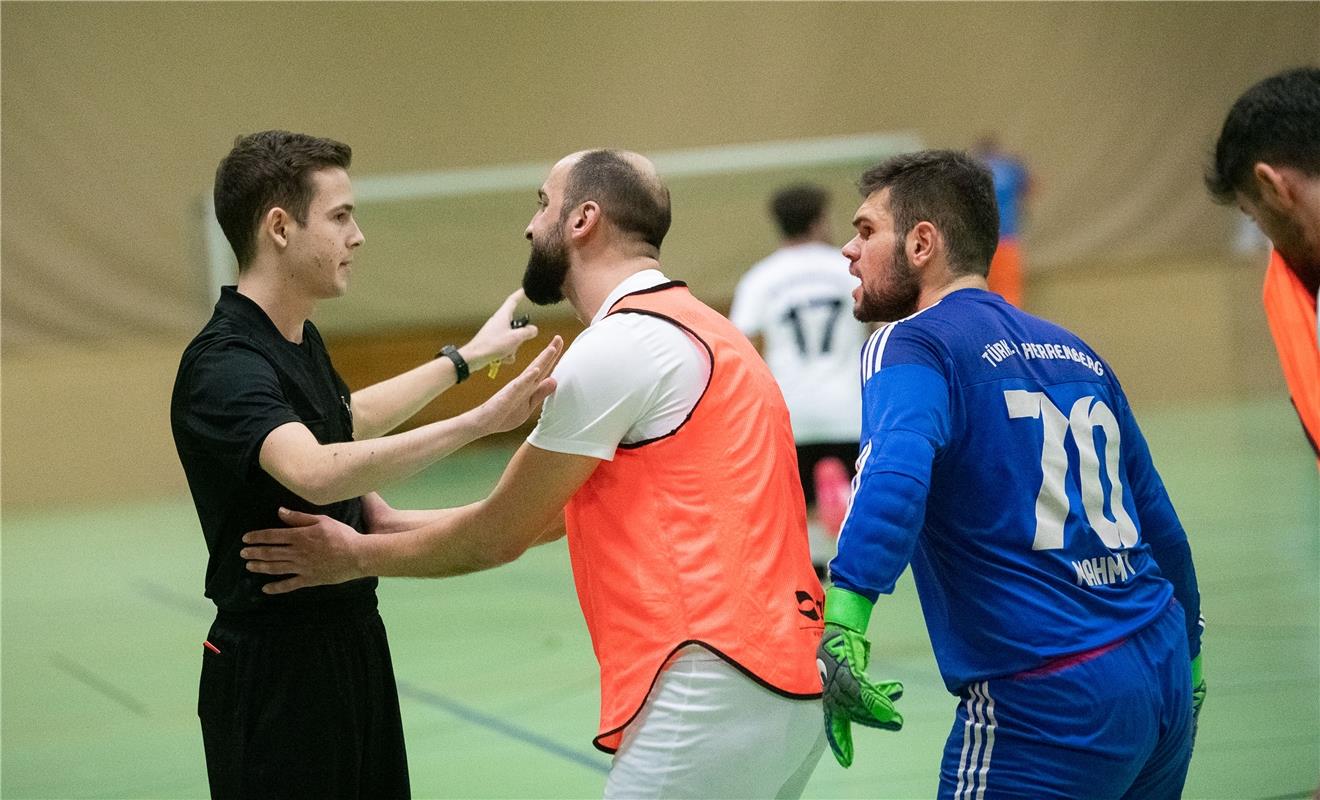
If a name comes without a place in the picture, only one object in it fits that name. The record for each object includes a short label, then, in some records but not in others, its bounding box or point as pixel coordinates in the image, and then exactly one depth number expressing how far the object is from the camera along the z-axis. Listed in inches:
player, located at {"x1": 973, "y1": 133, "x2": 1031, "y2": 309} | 1173.7
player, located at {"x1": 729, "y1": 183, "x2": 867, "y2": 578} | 594.2
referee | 220.7
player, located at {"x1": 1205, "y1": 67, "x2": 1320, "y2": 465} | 231.5
